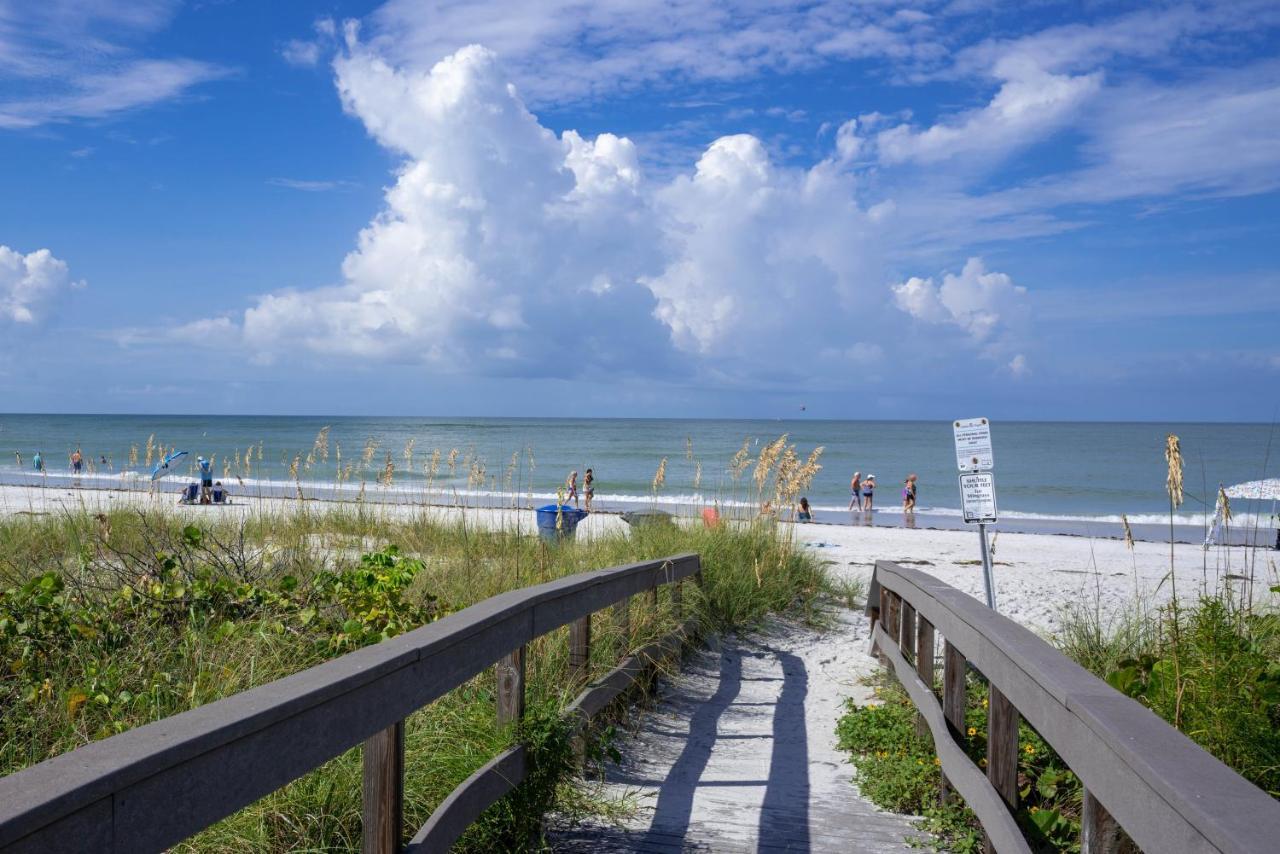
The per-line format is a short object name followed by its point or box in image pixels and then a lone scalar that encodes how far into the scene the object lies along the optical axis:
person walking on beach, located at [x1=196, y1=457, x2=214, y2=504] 19.84
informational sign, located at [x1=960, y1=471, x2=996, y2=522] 8.14
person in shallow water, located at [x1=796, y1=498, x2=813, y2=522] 25.02
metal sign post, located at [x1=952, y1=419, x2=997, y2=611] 8.11
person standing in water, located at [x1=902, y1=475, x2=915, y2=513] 31.34
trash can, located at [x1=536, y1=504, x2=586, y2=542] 10.44
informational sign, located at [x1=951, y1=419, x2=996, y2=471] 8.10
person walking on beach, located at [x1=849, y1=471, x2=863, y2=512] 33.09
